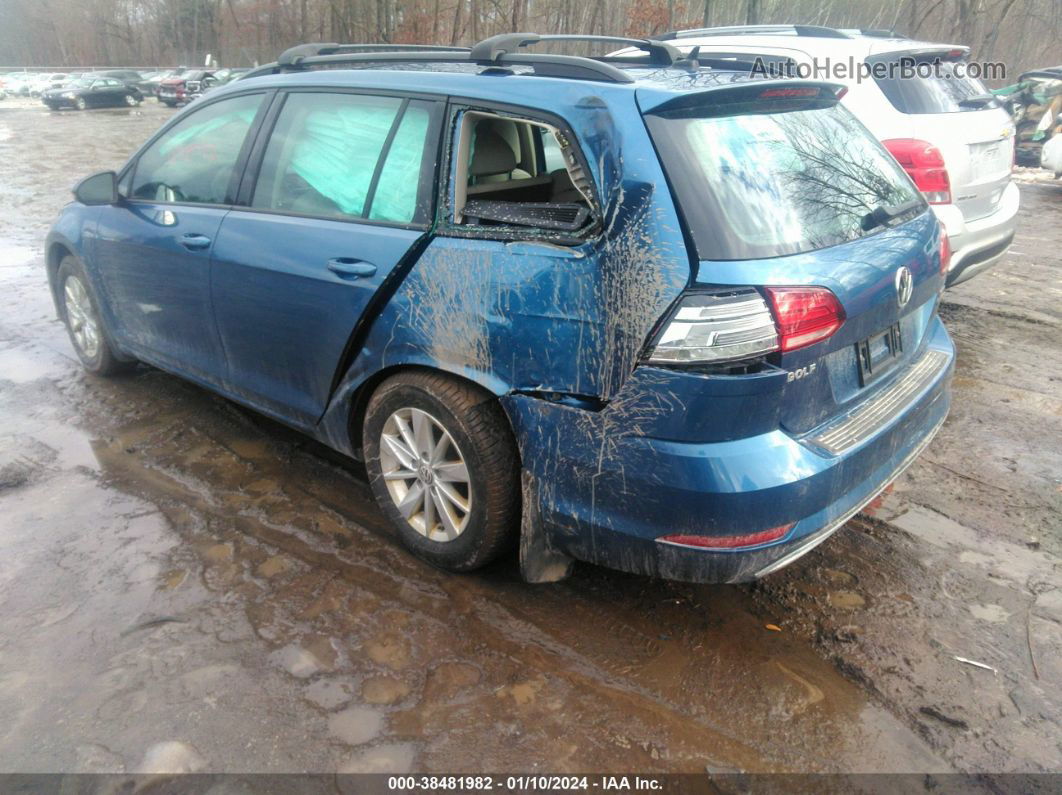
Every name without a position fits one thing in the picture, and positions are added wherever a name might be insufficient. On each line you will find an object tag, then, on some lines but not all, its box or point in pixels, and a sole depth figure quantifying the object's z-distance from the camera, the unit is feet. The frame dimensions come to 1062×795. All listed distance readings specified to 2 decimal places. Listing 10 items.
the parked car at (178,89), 112.06
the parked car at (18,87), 129.90
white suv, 16.46
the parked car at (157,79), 125.70
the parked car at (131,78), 117.50
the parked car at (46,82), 119.89
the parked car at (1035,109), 46.47
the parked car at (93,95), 104.78
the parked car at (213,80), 110.77
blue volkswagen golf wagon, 7.63
